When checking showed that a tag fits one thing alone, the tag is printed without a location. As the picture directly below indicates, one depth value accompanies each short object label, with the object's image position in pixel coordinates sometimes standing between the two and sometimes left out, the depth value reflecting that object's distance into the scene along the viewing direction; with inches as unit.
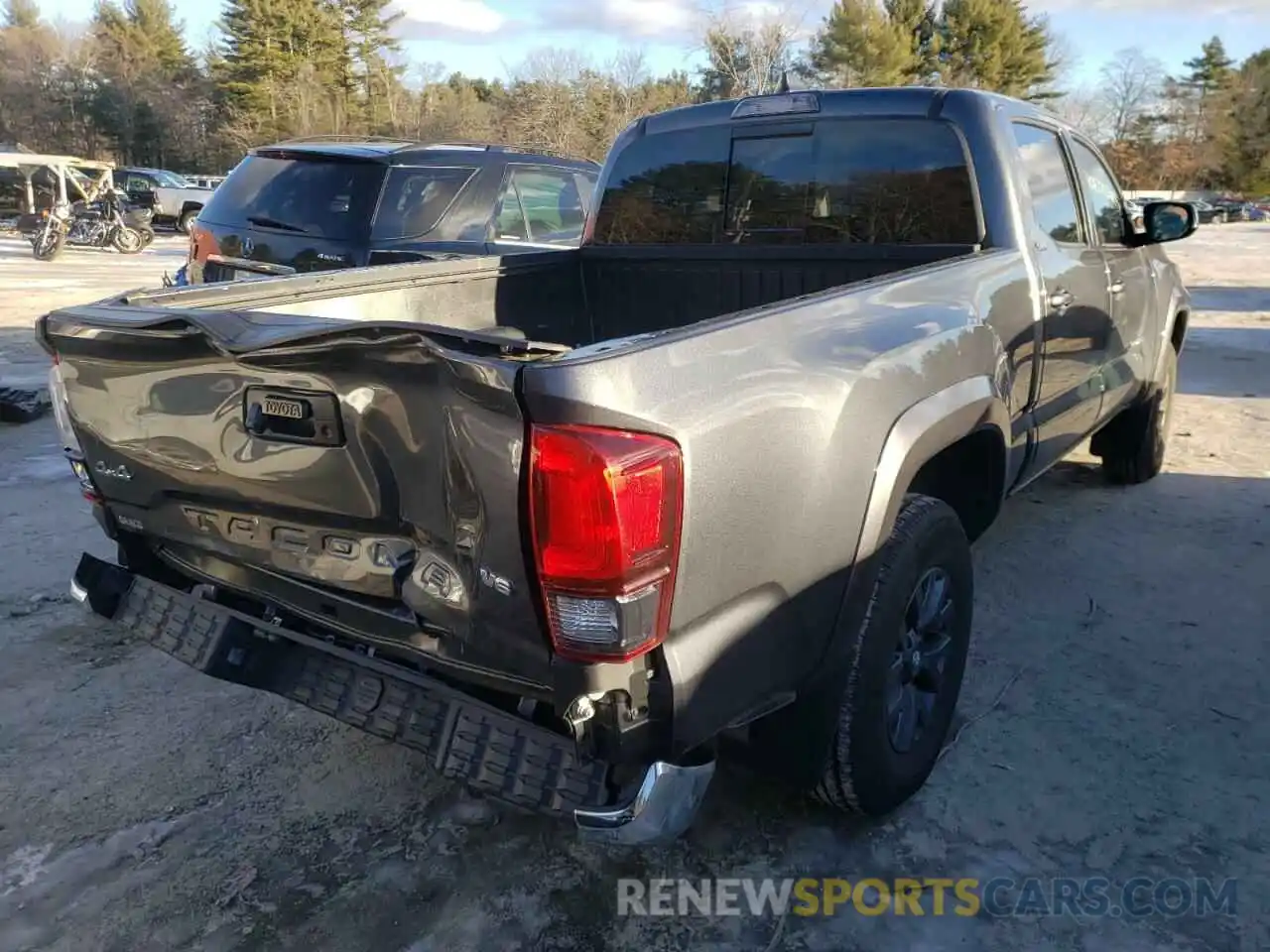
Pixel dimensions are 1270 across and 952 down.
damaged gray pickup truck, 76.5
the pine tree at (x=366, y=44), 1977.1
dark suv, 259.8
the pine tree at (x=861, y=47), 1920.5
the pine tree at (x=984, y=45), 2086.6
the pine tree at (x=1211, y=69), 2751.0
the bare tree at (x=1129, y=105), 2719.0
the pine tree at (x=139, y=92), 1980.8
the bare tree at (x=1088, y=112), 2368.4
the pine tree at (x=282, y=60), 1792.6
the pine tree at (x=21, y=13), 2669.8
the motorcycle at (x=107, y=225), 910.4
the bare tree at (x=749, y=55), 1243.8
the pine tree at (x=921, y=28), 2036.2
